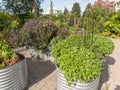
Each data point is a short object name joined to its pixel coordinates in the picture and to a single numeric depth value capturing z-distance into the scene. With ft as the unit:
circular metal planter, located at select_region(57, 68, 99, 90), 5.05
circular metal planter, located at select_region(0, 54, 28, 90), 4.92
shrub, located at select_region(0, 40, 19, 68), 5.25
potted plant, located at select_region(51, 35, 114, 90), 4.80
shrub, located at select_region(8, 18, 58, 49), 8.35
